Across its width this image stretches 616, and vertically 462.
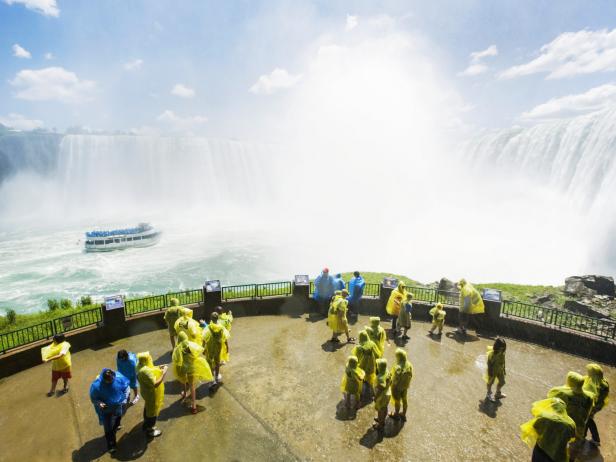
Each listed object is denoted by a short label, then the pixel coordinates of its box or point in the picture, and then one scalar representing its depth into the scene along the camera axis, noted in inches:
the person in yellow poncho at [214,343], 276.1
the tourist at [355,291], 436.5
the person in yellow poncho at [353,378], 247.9
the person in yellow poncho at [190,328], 288.1
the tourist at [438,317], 389.7
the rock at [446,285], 682.8
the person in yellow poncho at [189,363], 244.3
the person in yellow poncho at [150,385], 214.2
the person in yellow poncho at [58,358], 264.4
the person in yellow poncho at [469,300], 390.0
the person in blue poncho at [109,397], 210.7
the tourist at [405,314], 370.9
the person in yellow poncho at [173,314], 327.3
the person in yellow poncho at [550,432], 168.4
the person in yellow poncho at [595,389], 217.3
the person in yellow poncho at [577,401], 203.5
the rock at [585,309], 553.9
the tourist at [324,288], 450.0
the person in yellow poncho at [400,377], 233.0
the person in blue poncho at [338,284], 451.8
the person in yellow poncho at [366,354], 261.6
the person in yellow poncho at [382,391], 229.8
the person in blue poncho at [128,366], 246.7
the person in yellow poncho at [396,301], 384.8
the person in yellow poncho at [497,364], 257.4
